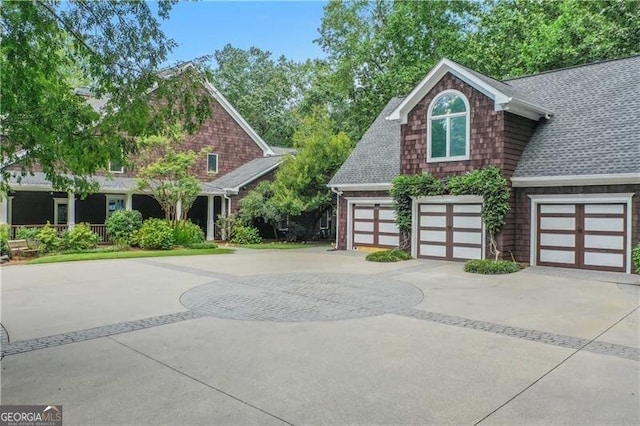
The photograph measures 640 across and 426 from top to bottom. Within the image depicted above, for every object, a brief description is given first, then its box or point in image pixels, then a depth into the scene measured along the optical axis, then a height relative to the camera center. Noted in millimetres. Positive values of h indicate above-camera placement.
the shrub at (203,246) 18547 -1575
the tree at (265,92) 40875 +11081
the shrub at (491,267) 11672 -1467
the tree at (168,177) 18328 +1275
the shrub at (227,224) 22000 -782
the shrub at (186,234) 18875 -1123
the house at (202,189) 19203 +824
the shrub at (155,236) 17712 -1130
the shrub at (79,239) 16555 -1204
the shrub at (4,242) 14672 -1186
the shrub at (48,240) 15992 -1204
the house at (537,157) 11820 +1631
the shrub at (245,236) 21205 -1296
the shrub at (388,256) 14204 -1479
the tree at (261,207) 20656 +90
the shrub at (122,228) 18031 -842
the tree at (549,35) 19672 +8449
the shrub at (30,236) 16073 -1096
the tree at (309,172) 19906 +1687
